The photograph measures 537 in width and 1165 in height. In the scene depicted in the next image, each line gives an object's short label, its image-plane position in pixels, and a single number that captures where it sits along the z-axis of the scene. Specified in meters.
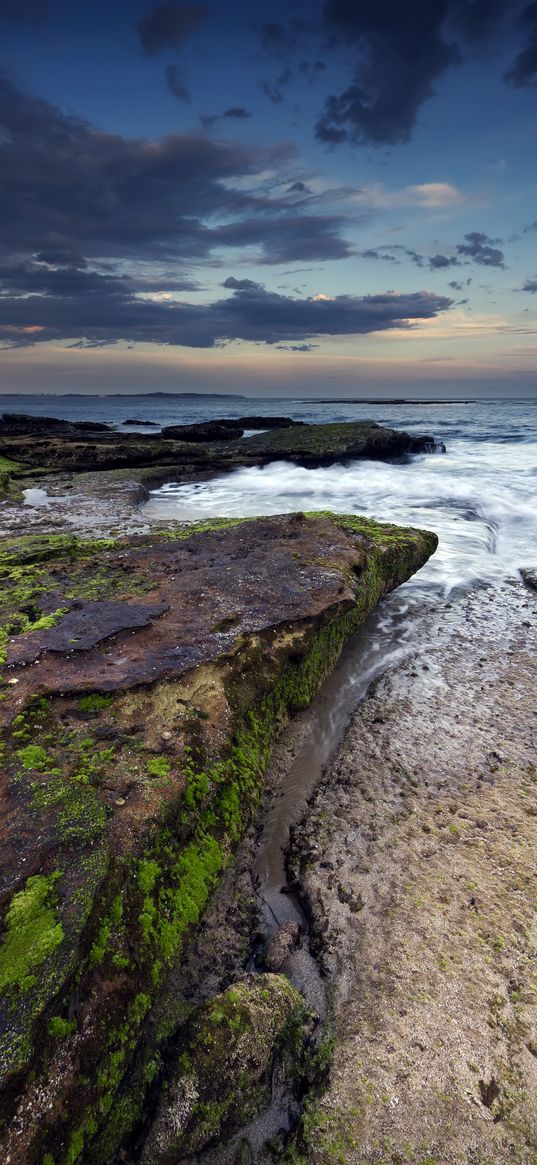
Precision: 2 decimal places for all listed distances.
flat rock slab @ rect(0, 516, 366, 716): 3.74
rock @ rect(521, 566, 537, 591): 8.20
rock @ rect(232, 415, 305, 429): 42.50
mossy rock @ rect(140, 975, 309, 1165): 2.04
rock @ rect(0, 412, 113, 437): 31.40
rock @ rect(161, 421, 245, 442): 29.84
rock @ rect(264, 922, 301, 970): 2.77
